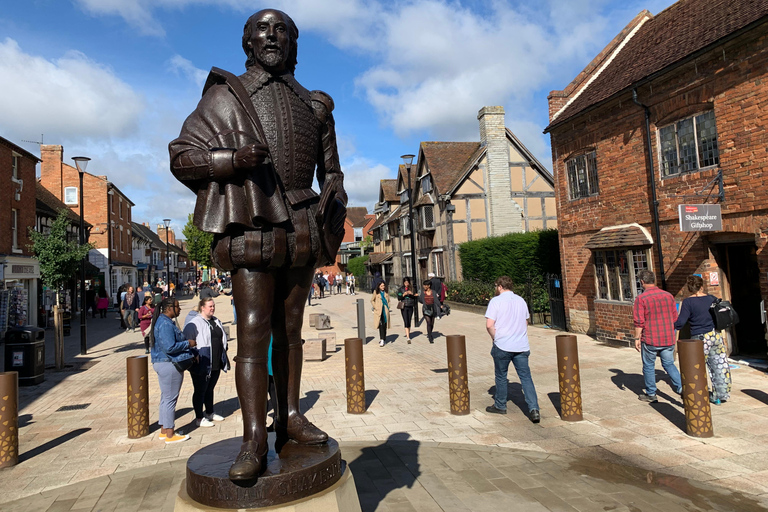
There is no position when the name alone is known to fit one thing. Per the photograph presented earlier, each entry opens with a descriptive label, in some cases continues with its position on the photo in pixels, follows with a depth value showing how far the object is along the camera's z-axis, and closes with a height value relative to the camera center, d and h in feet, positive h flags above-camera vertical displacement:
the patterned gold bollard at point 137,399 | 21.06 -4.34
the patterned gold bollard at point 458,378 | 22.72 -4.51
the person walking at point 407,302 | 48.55 -2.09
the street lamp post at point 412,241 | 59.72 +5.23
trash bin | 33.53 -3.50
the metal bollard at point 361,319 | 43.88 -3.09
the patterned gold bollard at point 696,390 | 18.44 -4.52
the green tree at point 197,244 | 167.44 +16.06
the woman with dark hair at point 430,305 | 47.14 -2.45
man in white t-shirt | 21.56 -2.90
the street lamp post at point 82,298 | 47.16 -0.01
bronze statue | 9.66 +1.73
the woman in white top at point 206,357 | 22.49 -3.00
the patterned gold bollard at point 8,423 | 18.15 -4.32
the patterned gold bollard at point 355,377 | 23.41 -4.34
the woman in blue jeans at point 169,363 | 20.43 -2.88
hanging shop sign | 31.60 +2.96
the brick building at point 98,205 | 107.96 +21.38
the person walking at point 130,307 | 64.59 -1.43
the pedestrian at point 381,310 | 46.50 -2.59
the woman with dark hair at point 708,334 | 22.81 -3.17
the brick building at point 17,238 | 61.77 +8.59
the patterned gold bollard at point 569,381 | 21.07 -4.53
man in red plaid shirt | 23.52 -3.03
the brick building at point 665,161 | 31.01 +7.80
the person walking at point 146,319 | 44.37 -2.15
